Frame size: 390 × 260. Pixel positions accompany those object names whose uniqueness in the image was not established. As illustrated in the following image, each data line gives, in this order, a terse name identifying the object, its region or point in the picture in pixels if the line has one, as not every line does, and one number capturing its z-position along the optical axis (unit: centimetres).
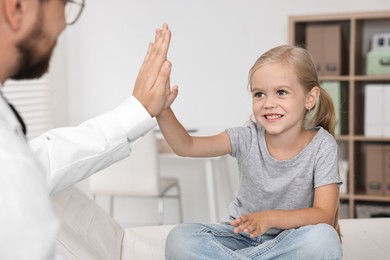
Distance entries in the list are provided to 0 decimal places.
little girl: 166
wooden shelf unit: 359
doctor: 69
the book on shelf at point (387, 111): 355
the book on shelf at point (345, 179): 367
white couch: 160
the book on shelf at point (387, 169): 361
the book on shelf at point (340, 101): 360
